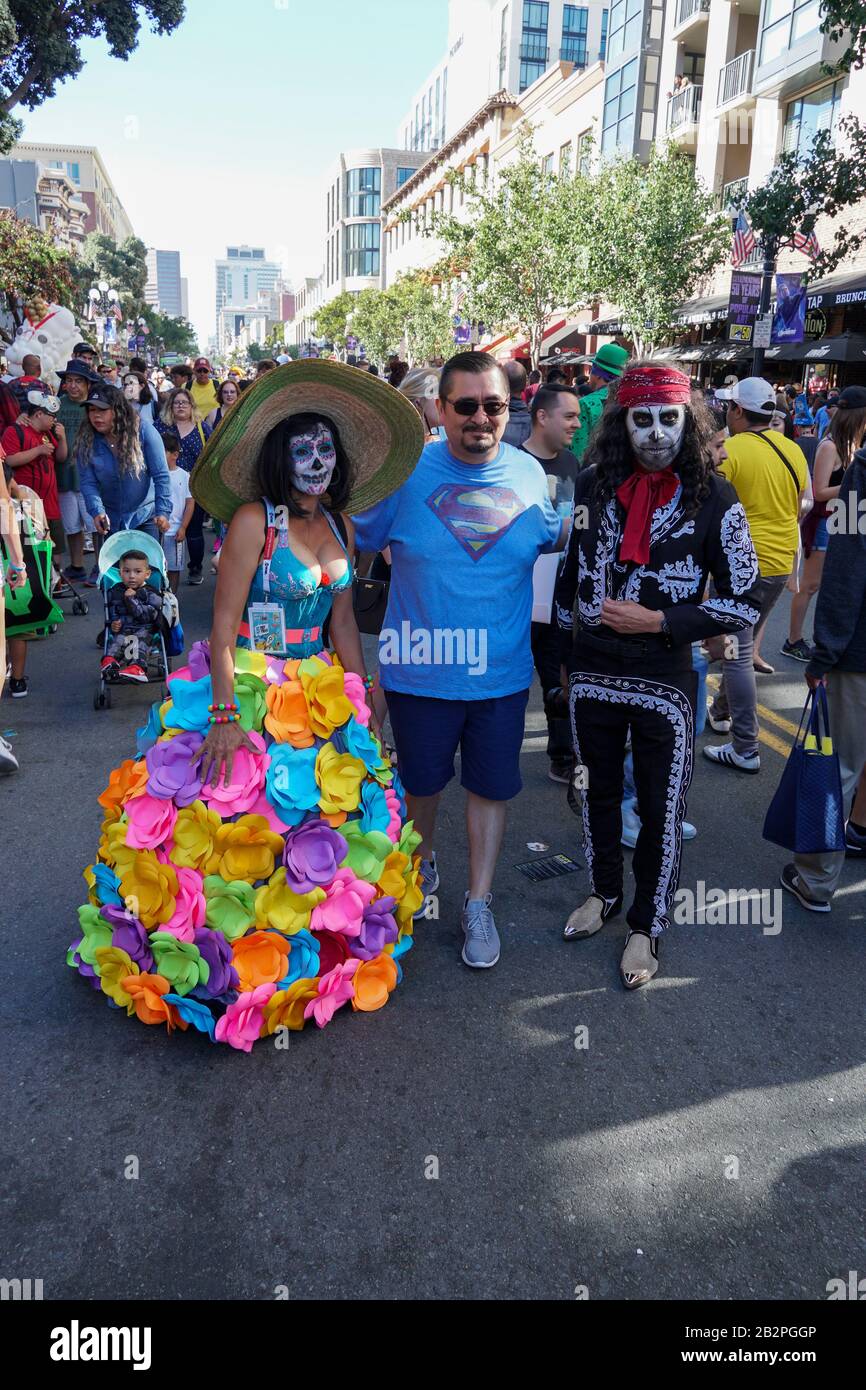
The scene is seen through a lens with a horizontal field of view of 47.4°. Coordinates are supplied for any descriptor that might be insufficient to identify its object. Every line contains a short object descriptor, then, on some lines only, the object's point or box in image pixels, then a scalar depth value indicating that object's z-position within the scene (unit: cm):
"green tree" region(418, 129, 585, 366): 2766
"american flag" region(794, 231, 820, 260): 1417
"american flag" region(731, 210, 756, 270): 1653
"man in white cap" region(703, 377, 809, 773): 571
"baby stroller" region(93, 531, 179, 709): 677
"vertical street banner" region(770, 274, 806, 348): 1641
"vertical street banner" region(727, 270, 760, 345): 1596
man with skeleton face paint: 323
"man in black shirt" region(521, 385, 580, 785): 480
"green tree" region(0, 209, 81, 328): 2802
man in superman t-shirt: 335
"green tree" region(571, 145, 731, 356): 2517
